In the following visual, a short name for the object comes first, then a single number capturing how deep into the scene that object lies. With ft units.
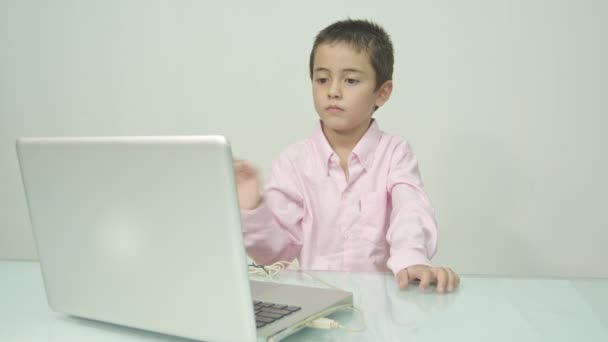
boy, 7.38
